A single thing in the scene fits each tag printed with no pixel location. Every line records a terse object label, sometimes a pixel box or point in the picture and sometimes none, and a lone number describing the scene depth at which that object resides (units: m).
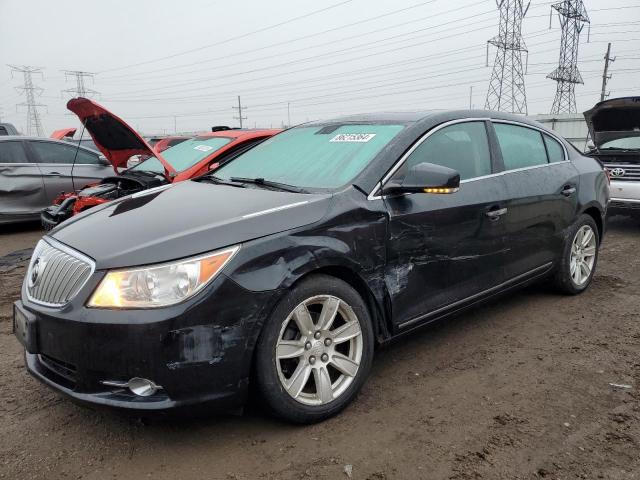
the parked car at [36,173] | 8.00
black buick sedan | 2.31
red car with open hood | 5.50
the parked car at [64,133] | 10.26
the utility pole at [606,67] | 37.30
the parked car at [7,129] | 13.61
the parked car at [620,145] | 7.53
